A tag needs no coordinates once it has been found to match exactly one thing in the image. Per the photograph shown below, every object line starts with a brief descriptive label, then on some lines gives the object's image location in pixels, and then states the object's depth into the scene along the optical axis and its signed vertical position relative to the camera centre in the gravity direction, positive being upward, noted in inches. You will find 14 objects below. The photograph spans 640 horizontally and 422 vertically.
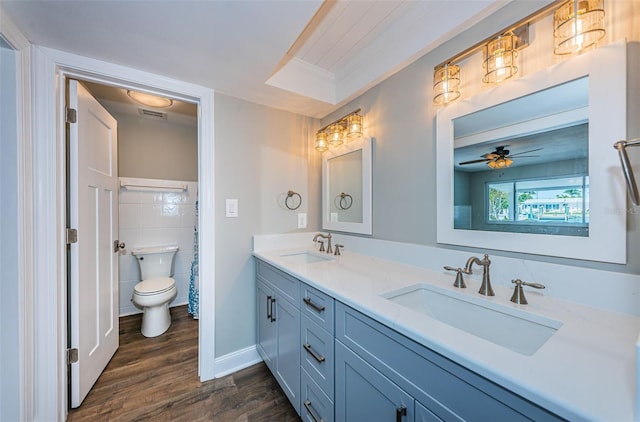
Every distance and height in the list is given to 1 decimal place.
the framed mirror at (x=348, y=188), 69.1 +7.2
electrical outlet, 84.0 -3.4
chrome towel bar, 25.1 +4.5
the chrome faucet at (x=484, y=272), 38.7 -10.5
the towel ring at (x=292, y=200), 81.2 +3.6
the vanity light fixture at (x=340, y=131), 70.0 +24.8
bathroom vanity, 19.7 -15.6
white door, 56.7 -7.8
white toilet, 85.6 -28.5
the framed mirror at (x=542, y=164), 31.4 +7.4
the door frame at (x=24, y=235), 45.9 -4.6
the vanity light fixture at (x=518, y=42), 32.1 +25.9
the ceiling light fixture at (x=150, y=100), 86.3 +41.5
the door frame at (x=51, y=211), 49.8 +0.1
